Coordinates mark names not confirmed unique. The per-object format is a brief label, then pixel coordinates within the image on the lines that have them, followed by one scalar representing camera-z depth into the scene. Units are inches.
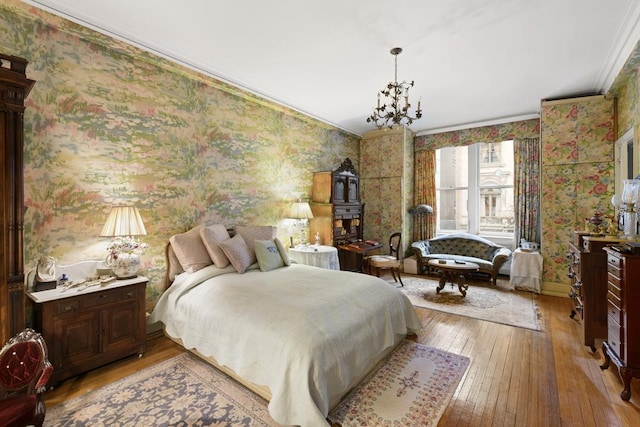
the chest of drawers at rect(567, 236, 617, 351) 110.8
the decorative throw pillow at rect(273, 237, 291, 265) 141.5
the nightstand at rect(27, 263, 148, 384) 86.7
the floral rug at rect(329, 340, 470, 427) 75.8
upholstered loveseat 200.6
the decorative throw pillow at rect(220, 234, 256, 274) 125.7
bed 70.4
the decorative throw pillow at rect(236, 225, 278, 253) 143.3
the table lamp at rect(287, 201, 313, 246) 185.3
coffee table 171.5
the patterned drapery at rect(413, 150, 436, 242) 248.8
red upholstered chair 54.2
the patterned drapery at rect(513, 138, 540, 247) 208.4
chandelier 115.9
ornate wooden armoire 76.1
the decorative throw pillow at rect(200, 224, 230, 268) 125.6
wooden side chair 192.0
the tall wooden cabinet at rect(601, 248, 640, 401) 81.5
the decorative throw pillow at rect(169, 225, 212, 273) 122.4
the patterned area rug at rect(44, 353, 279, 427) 74.9
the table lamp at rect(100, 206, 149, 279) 103.4
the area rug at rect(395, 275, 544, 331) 143.0
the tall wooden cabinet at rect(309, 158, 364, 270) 197.8
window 231.3
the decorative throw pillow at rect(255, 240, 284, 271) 132.6
